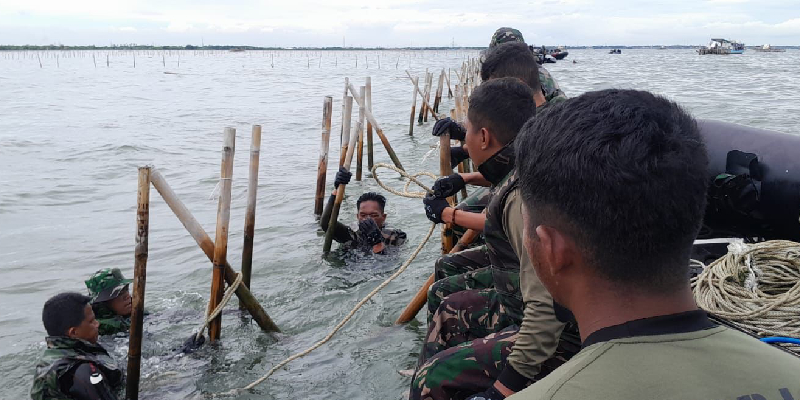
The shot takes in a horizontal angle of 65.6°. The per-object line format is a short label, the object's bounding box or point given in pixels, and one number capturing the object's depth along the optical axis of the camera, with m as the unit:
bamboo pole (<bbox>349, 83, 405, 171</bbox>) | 11.35
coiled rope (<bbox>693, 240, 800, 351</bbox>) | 3.30
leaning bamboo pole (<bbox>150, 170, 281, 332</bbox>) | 4.25
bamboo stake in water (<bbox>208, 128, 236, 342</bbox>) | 4.68
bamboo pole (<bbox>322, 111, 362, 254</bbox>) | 7.60
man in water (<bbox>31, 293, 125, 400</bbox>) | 3.81
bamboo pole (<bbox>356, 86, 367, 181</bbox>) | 10.45
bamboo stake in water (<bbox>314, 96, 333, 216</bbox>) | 8.65
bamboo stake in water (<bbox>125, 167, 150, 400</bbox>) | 3.97
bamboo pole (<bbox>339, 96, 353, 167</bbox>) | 9.00
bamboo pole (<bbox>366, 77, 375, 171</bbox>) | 13.20
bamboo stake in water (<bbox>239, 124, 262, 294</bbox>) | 5.70
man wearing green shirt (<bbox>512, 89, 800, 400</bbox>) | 1.09
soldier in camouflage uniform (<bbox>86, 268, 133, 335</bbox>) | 5.00
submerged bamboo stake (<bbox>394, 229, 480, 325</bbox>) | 4.70
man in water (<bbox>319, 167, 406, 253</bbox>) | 7.72
